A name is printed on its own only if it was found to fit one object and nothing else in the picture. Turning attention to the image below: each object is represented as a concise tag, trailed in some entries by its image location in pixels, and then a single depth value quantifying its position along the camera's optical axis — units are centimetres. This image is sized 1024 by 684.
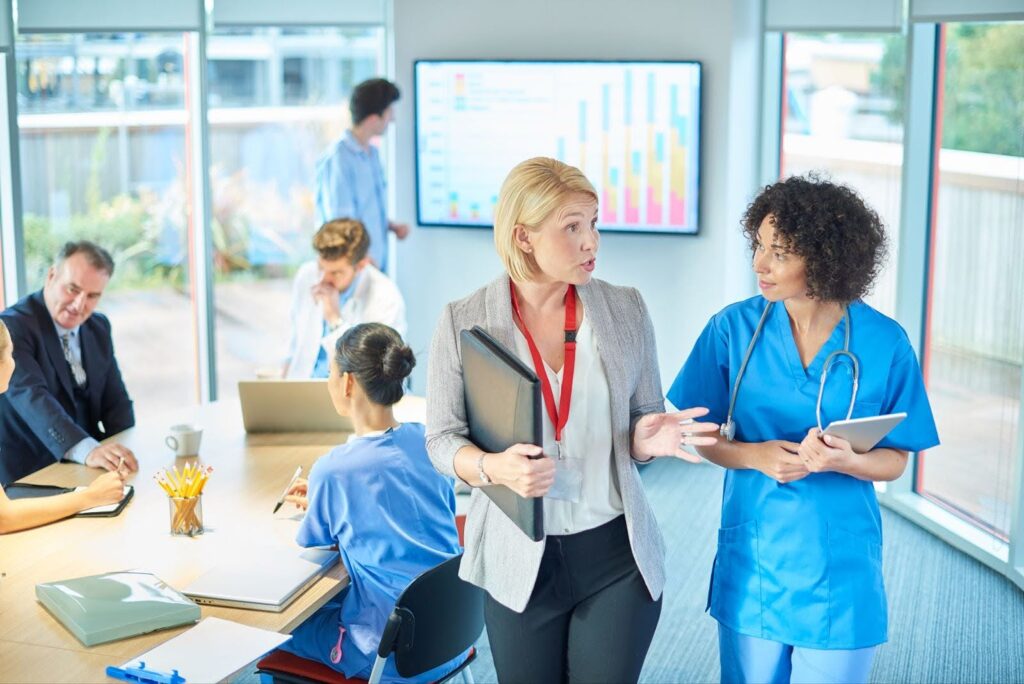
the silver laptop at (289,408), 397
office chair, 266
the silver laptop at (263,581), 263
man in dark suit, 375
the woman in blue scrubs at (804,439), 246
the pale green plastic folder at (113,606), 245
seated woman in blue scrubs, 291
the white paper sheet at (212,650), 230
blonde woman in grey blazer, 220
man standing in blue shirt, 590
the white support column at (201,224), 607
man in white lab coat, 502
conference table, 242
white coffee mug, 377
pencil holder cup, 308
